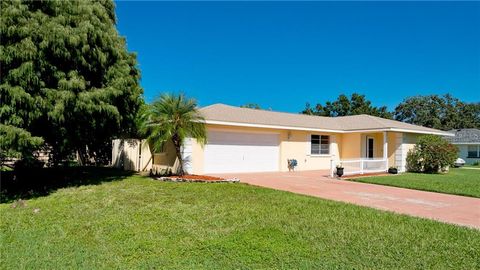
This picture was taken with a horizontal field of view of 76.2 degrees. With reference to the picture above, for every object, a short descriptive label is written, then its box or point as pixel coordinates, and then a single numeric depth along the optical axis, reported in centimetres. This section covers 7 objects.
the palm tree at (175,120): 1234
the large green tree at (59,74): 842
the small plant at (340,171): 1542
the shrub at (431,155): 1900
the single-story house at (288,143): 1567
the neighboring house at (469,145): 3303
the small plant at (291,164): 1856
